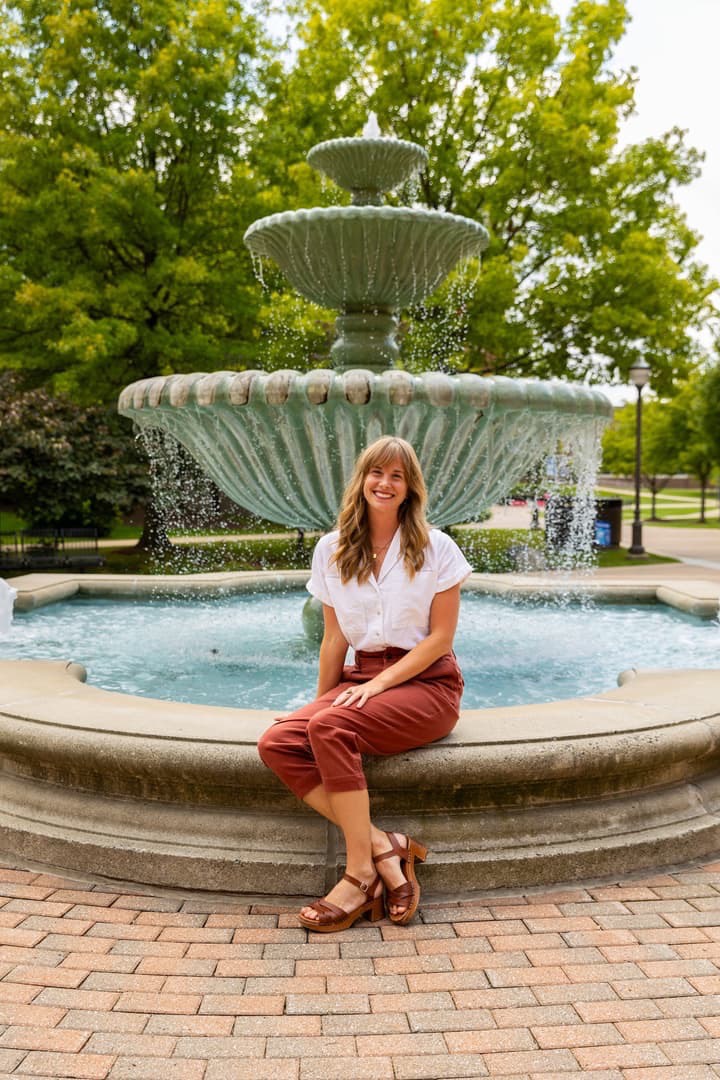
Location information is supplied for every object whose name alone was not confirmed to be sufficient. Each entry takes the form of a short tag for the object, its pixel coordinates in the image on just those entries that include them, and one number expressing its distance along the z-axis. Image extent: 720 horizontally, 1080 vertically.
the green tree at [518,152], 18.52
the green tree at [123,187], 16.91
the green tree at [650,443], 43.09
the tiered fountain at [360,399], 5.81
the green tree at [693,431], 35.06
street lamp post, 19.05
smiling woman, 3.20
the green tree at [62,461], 16.47
